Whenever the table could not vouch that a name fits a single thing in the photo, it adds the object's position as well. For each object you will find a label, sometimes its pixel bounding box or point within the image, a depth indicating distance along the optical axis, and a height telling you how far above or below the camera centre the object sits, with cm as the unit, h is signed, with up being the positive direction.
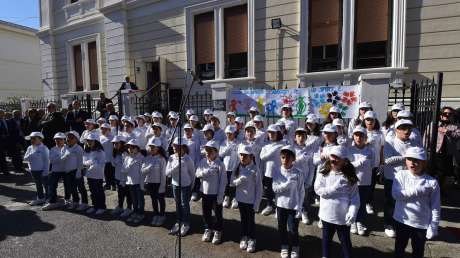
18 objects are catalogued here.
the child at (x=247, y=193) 438 -129
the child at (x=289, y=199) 404 -127
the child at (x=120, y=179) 575 -145
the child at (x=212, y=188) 470 -130
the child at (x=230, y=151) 578 -91
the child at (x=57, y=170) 614 -135
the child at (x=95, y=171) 585 -129
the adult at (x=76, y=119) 895 -46
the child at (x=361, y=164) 448 -90
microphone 320 +28
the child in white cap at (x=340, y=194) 357 -108
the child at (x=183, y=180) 500 -126
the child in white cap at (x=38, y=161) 647 -124
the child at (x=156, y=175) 531 -126
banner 705 +7
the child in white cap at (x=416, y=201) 327 -108
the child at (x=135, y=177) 548 -132
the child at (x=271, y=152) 517 -86
